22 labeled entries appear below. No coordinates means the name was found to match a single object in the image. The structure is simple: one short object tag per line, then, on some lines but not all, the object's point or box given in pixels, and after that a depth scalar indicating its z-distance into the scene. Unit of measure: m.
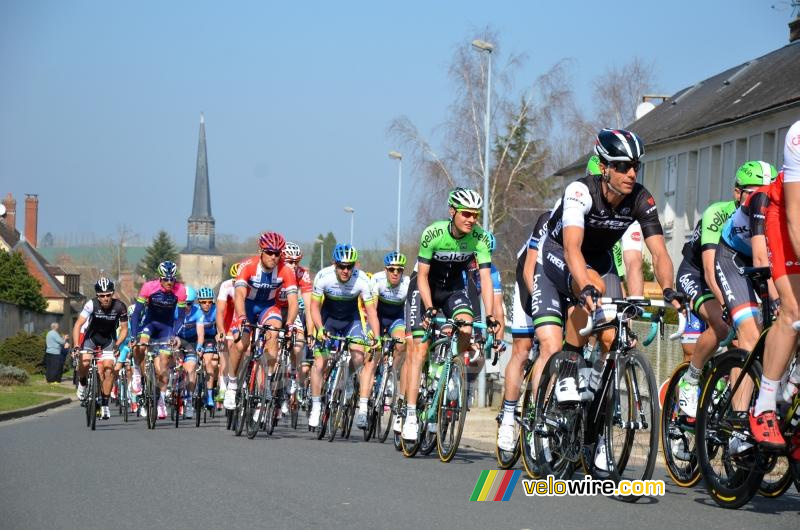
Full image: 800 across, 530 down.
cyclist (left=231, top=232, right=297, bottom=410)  14.99
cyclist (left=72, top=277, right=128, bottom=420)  18.03
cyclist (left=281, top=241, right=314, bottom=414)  15.27
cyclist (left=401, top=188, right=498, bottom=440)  11.83
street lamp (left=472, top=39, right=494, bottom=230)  35.69
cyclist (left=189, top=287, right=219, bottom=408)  20.62
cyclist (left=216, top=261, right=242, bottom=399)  16.88
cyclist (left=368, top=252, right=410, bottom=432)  16.09
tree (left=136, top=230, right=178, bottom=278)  157.12
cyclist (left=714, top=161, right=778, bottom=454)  8.01
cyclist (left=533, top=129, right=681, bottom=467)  8.15
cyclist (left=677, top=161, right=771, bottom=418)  9.48
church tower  188.94
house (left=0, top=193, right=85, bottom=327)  100.12
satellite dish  62.34
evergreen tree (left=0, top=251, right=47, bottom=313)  63.19
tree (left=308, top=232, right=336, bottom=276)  166.90
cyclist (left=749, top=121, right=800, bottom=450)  6.89
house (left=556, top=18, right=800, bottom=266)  38.03
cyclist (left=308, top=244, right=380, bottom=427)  15.16
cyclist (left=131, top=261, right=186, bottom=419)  19.14
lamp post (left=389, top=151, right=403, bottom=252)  57.22
